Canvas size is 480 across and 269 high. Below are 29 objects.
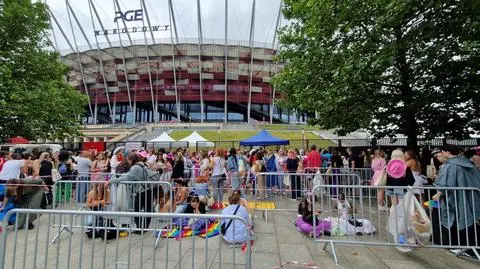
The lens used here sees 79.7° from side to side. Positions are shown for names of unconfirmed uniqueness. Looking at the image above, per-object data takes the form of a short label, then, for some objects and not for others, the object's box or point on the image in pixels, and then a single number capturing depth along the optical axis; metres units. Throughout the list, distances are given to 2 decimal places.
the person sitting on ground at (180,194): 8.11
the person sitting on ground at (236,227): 5.39
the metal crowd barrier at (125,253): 4.79
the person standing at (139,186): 6.41
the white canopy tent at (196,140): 20.47
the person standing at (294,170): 10.26
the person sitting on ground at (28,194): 6.98
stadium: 56.66
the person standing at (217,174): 9.75
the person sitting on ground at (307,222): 6.05
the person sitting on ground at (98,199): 6.79
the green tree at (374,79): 8.63
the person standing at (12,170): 8.12
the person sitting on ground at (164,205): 7.18
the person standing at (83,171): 7.52
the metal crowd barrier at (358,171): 11.08
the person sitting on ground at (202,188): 8.52
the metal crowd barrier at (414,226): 4.83
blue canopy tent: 16.33
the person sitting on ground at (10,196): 6.91
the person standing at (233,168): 10.01
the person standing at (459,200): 4.86
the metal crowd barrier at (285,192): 9.20
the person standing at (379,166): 6.71
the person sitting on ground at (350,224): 5.75
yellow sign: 8.53
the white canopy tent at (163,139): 19.68
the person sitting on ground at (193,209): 6.10
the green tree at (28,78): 13.05
